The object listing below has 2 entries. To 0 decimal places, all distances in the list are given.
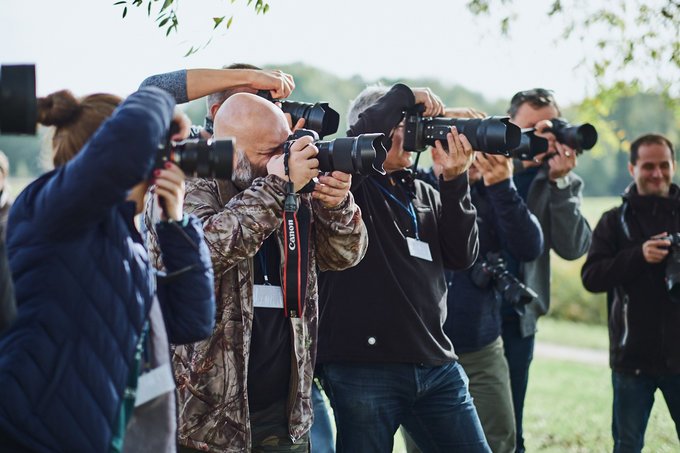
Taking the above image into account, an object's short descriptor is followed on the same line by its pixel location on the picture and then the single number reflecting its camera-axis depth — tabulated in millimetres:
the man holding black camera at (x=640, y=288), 4188
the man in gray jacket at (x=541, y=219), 4289
